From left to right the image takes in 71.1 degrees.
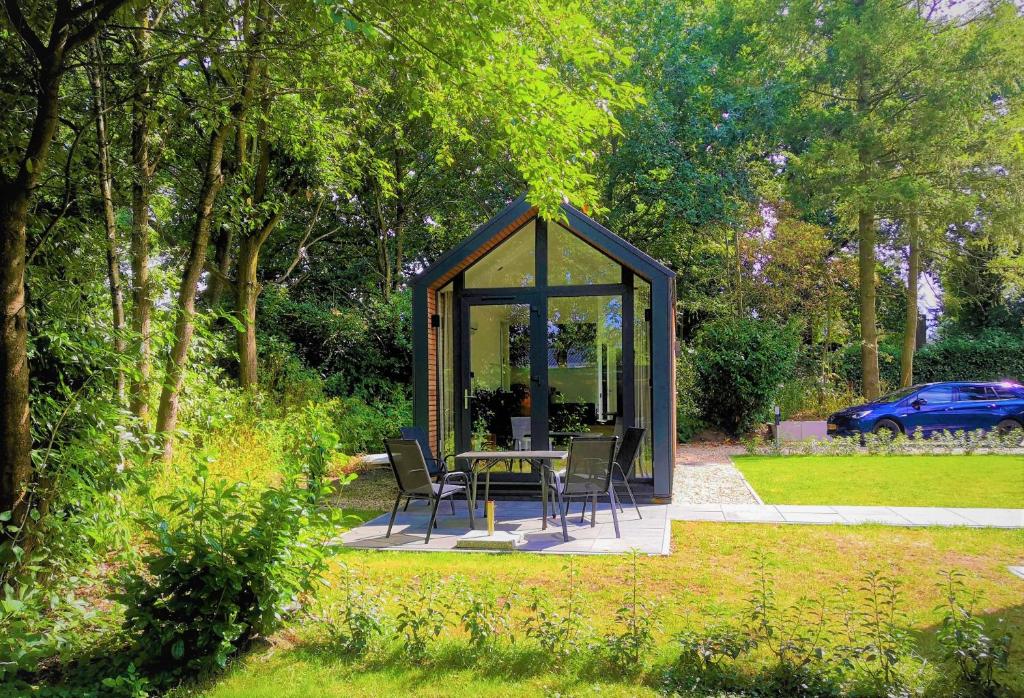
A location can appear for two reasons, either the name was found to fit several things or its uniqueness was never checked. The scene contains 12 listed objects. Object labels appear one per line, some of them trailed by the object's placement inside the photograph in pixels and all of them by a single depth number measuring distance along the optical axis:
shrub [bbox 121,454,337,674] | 3.33
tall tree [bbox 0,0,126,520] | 3.53
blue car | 14.08
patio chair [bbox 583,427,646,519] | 7.41
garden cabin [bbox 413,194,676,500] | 8.84
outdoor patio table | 6.71
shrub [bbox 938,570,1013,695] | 2.96
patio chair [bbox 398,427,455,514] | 8.00
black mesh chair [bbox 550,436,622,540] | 6.30
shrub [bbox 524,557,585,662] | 3.46
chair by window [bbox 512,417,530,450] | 9.05
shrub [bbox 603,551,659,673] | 3.35
